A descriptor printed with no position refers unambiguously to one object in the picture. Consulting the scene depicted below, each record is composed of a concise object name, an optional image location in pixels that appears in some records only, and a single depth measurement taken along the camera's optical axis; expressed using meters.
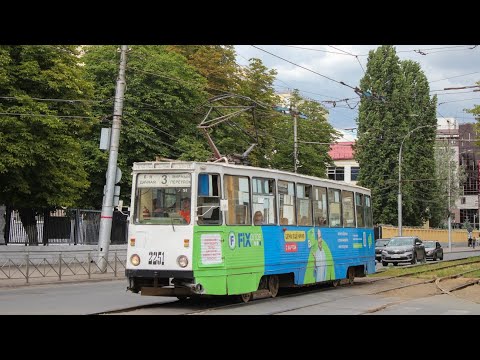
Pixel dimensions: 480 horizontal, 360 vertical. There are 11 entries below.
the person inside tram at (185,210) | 15.29
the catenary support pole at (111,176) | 28.12
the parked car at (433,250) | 43.16
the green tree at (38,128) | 30.12
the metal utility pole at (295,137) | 42.14
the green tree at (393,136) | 70.81
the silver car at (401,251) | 37.66
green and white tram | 15.12
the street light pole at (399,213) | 54.43
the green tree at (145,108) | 39.12
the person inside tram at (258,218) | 16.88
